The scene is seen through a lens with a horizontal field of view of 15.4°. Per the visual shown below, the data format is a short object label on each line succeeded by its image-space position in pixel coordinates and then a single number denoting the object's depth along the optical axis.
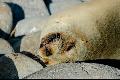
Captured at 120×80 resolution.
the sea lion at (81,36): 5.99
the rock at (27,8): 9.47
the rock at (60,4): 9.39
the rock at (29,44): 6.87
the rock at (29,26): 8.29
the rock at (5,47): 6.78
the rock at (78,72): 4.69
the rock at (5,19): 8.37
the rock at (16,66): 5.87
